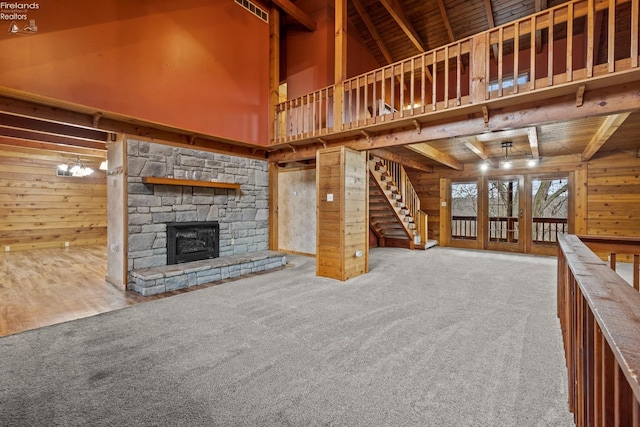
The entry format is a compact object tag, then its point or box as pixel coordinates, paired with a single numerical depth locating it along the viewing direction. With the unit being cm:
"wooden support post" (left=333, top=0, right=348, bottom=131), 469
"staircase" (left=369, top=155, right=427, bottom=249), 669
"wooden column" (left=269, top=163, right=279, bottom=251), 609
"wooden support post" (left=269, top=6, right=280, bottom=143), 579
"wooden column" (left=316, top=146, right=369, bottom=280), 461
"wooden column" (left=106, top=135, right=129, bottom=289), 406
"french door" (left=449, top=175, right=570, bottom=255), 730
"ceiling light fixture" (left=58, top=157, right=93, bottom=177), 740
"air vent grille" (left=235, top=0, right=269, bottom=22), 534
